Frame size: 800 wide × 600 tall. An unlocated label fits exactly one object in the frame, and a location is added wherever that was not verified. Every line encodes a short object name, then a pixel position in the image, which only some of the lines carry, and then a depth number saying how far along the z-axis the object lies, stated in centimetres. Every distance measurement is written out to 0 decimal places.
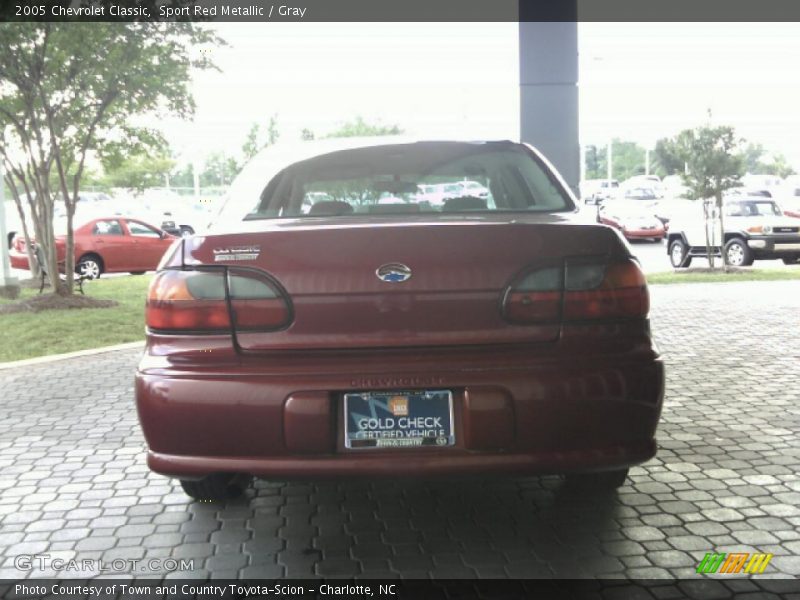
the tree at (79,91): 1120
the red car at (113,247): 1686
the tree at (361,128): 3762
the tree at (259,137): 2748
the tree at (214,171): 4450
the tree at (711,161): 1608
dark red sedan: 285
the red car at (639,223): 2572
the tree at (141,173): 1411
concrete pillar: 1005
